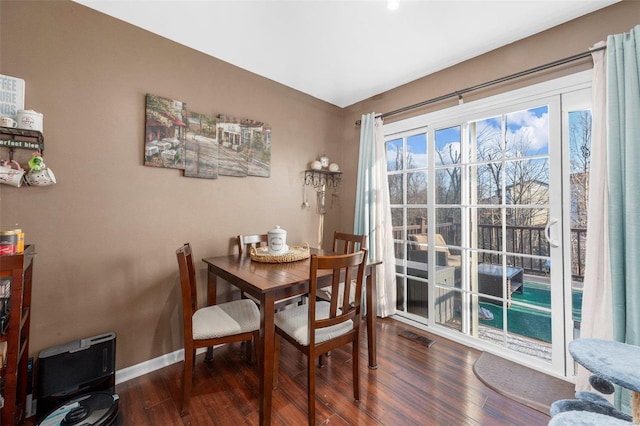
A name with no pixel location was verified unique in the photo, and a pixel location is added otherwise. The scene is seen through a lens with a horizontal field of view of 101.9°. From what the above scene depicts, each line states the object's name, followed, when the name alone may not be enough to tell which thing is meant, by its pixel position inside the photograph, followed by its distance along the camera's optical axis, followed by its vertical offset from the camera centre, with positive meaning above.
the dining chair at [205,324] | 1.51 -0.69
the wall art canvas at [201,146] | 2.15 +0.60
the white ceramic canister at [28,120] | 1.47 +0.54
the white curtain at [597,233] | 1.62 -0.09
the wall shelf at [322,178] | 3.09 +0.49
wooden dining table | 1.39 -0.41
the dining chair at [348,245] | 2.30 -0.27
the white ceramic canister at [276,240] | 2.10 -0.19
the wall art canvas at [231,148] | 2.34 +0.64
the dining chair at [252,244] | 2.32 -0.26
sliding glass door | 1.93 -0.05
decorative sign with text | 1.49 +0.69
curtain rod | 1.78 +1.14
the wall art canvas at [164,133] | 1.96 +0.65
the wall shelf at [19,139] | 1.46 +0.44
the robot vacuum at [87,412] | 1.29 -1.03
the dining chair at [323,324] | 1.42 -0.66
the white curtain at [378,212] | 2.88 +0.06
